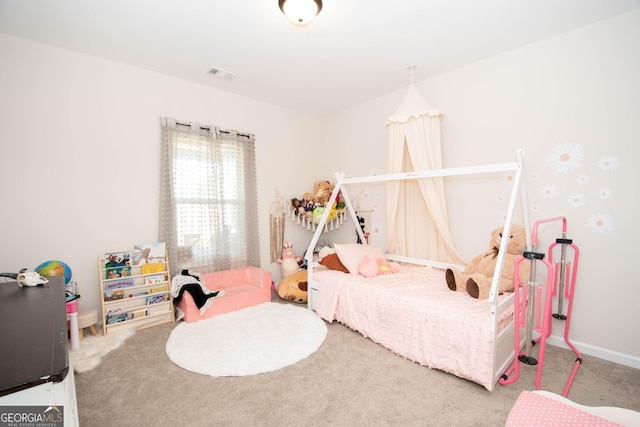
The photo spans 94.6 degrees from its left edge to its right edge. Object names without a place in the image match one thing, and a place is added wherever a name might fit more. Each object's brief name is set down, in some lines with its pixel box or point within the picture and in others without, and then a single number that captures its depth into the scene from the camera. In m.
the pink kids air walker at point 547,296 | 1.80
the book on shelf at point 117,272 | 2.77
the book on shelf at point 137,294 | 2.88
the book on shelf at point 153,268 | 2.95
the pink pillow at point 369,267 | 3.01
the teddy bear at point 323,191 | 4.19
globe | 2.41
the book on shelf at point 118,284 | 2.75
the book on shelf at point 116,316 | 2.71
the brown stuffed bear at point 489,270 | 2.31
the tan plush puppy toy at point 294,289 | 3.56
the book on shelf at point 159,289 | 2.97
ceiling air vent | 3.08
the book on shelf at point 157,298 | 2.94
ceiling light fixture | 1.86
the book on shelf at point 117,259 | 2.79
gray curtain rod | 3.28
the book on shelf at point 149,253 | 2.96
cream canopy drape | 3.08
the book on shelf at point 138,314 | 2.83
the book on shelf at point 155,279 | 2.94
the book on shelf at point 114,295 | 2.74
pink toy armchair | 2.97
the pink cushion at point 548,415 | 0.88
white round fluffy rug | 2.20
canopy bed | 1.96
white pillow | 3.12
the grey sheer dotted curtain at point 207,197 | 3.21
